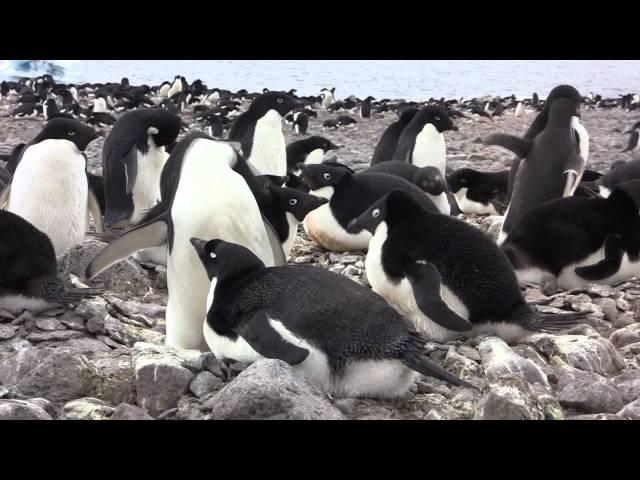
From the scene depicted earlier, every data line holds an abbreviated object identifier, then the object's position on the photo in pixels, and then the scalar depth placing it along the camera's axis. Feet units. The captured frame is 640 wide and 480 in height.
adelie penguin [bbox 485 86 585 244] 15.37
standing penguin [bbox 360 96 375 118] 59.47
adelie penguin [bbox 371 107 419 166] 23.31
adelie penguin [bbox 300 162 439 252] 14.75
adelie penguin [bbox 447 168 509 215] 20.21
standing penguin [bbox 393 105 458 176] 21.71
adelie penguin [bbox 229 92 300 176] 19.61
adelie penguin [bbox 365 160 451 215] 15.61
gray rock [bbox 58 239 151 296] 12.14
